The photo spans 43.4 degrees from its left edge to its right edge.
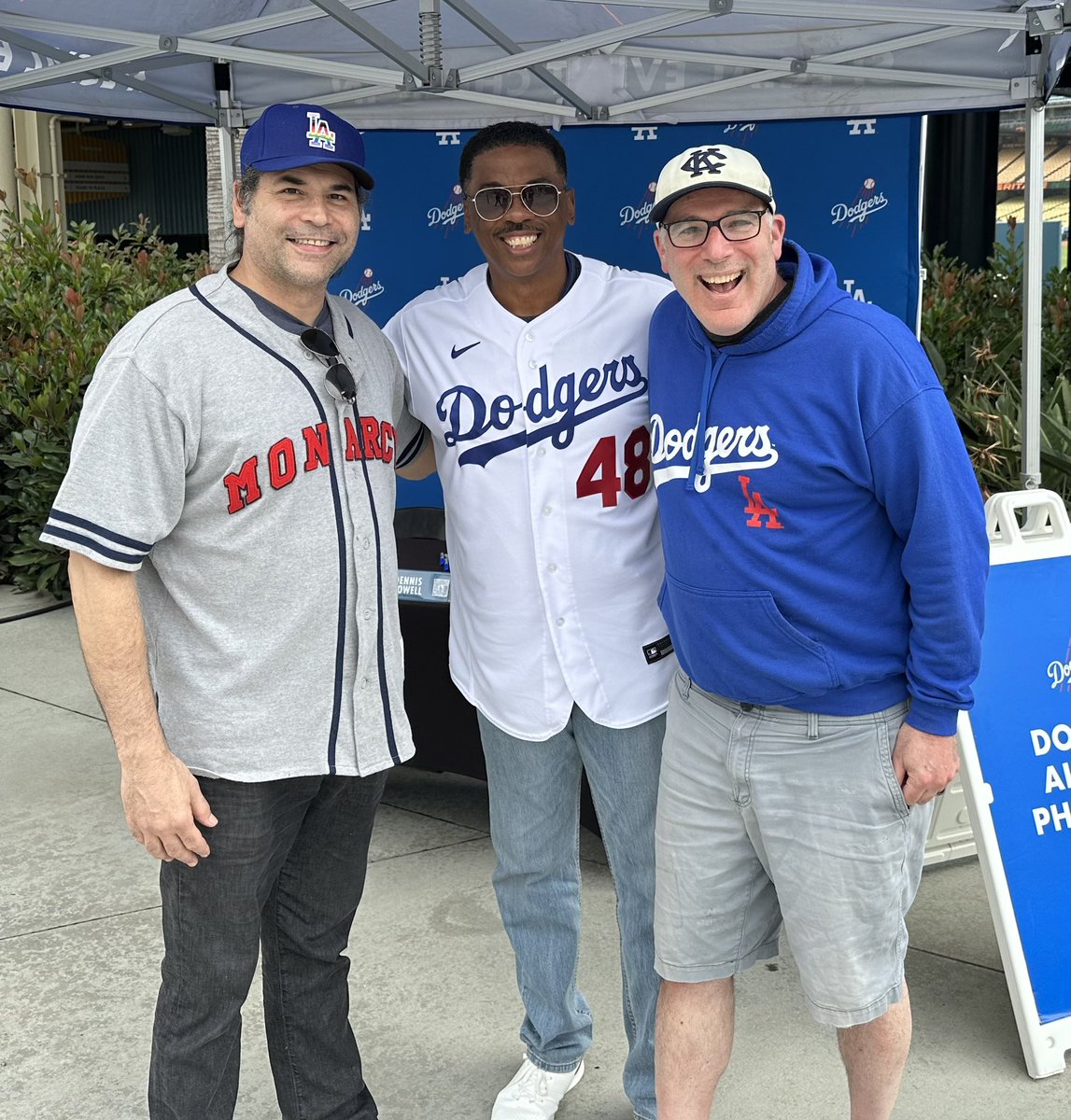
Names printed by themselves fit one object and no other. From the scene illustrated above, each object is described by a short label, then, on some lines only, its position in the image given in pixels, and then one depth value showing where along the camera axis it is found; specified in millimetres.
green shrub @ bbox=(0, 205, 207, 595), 7691
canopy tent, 3525
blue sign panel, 3109
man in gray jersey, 2217
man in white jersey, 2689
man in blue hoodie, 2240
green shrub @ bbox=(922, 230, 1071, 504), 5254
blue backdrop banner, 4645
